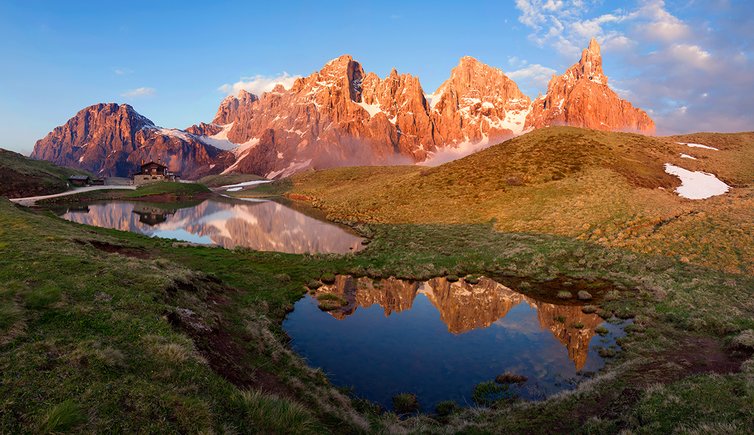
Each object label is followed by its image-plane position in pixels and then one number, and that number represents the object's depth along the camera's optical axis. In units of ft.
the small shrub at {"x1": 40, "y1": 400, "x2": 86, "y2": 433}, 21.33
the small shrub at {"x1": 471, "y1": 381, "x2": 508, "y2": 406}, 49.21
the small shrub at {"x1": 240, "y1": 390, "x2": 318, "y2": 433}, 29.07
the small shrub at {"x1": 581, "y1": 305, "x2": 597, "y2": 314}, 78.20
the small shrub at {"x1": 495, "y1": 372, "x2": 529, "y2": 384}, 54.34
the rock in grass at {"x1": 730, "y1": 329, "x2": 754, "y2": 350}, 55.21
